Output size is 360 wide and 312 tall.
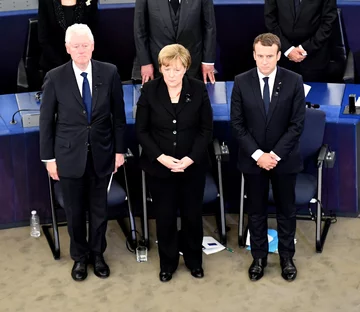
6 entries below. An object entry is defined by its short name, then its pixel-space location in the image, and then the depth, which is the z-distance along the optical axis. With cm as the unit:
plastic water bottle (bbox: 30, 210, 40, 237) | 1138
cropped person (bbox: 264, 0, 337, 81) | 1189
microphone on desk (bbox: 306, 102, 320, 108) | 1107
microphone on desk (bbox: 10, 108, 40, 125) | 1114
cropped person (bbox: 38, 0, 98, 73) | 1193
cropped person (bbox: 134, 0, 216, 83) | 1134
